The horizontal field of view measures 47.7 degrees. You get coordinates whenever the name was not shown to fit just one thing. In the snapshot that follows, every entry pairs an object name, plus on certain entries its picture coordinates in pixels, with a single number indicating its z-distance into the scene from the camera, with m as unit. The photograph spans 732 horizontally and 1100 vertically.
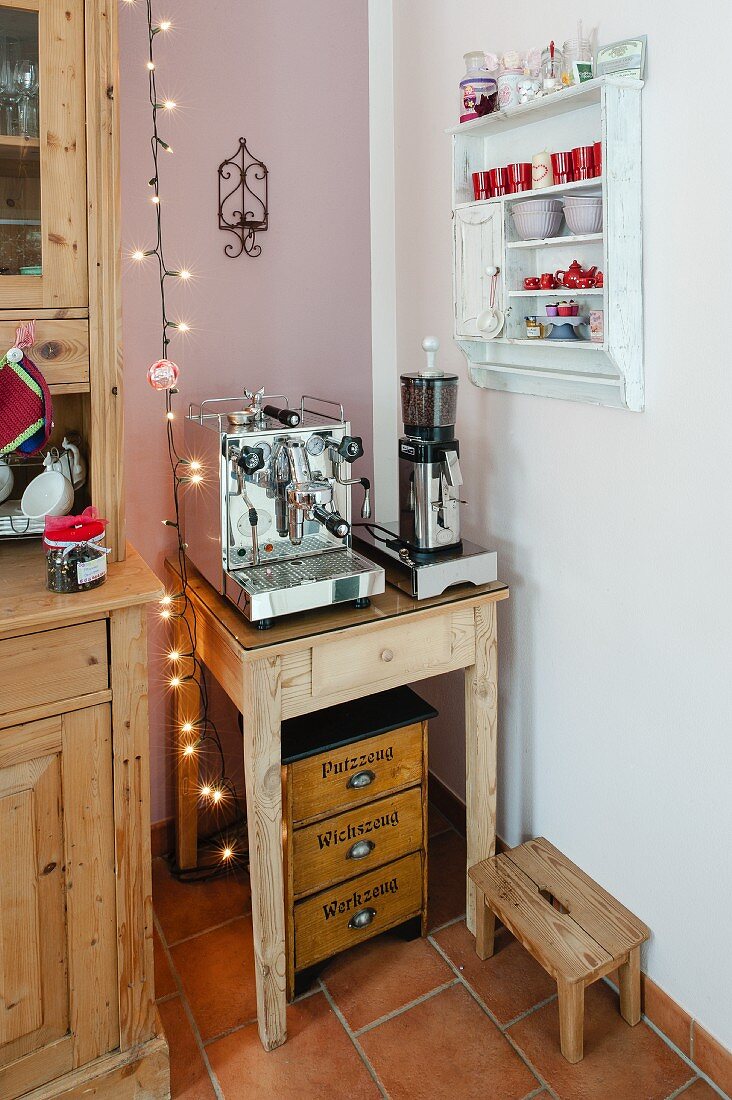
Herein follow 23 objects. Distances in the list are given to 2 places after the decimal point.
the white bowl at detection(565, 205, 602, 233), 1.58
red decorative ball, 1.80
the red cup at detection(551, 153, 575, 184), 1.61
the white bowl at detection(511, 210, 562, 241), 1.70
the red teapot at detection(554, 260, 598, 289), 1.64
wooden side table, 1.61
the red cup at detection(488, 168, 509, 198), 1.77
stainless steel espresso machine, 1.64
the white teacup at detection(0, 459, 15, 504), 1.70
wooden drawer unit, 1.76
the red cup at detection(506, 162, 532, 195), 1.73
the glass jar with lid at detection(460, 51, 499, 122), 1.78
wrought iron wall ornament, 2.08
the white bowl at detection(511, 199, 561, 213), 1.69
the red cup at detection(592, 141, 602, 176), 1.54
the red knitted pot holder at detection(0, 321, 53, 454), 1.42
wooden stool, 1.64
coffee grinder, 1.79
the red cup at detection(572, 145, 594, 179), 1.56
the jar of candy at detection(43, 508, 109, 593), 1.44
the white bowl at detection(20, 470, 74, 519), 1.64
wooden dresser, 1.42
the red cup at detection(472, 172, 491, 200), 1.82
